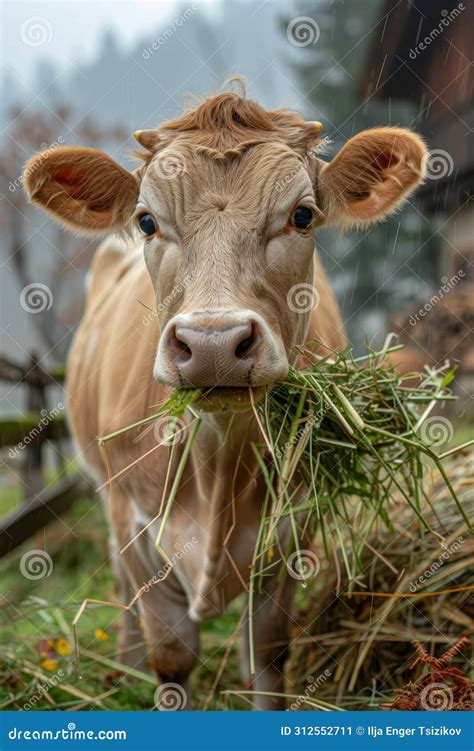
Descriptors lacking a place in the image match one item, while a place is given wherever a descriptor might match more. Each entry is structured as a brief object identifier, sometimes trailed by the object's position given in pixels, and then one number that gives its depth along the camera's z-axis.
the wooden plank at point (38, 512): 3.96
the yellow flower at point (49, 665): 3.07
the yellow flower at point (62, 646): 3.29
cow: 2.07
